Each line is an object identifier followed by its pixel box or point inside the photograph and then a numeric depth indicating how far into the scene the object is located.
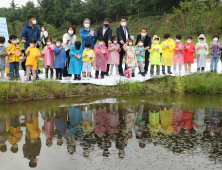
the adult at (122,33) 8.92
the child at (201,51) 9.64
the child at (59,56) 8.26
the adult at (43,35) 11.31
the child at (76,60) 8.34
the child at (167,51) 9.30
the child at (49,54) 8.49
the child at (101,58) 8.72
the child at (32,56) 7.89
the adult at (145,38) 9.12
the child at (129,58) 8.88
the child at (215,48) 9.53
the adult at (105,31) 8.79
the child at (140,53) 9.00
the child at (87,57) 8.40
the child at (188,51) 9.57
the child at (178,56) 9.52
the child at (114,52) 8.82
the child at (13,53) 7.90
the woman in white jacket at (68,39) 8.50
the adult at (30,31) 8.20
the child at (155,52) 9.21
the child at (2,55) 7.95
